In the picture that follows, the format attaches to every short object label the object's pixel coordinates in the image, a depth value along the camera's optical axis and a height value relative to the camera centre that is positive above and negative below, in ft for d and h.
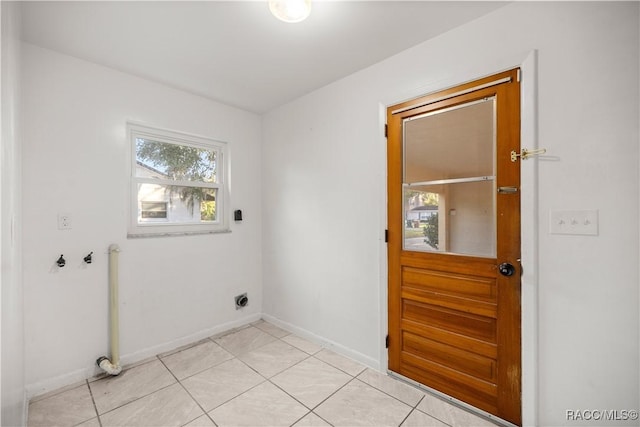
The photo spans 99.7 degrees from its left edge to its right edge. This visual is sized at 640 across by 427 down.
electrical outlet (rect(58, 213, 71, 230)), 6.63 -0.20
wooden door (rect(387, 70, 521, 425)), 5.32 -0.71
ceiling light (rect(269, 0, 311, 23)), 4.80 +3.68
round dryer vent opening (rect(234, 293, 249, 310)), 10.12 -3.35
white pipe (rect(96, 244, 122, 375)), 7.11 -2.55
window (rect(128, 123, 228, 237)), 8.18 +0.96
